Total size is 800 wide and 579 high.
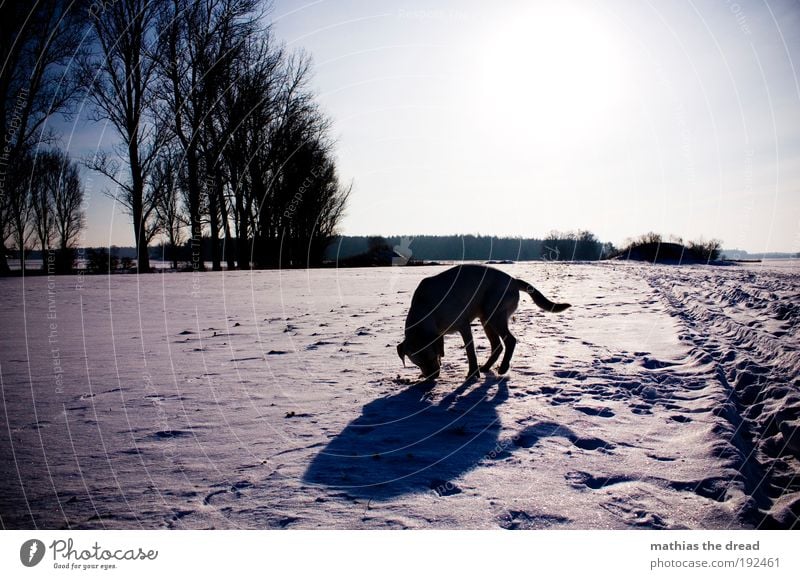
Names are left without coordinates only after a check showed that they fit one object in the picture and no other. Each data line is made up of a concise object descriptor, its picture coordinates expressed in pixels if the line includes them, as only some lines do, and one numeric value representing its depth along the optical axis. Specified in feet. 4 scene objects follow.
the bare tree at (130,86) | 50.90
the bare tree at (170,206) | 86.91
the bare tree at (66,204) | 91.97
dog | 19.88
